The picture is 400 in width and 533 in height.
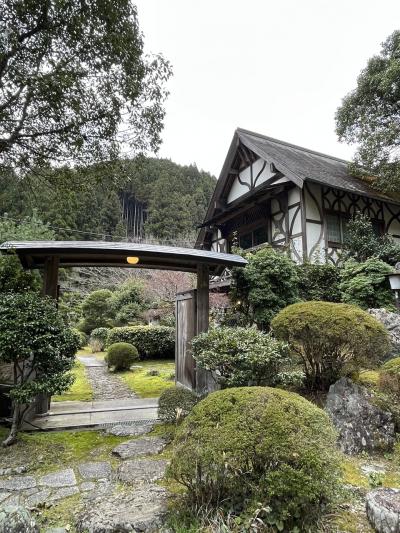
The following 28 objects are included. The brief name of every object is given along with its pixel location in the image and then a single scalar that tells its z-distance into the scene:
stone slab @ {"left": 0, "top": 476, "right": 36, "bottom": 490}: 2.99
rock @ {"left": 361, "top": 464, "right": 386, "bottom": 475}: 3.40
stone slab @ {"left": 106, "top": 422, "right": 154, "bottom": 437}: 4.40
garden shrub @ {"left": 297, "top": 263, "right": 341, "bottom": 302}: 8.37
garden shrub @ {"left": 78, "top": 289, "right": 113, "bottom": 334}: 17.11
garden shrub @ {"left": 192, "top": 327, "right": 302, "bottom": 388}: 4.24
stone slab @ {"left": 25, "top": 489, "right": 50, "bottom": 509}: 2.69
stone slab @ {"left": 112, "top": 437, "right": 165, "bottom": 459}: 3.76
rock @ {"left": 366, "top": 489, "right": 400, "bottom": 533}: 2.28
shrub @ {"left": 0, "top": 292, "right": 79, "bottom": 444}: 3.85
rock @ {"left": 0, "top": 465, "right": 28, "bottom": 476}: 3.27
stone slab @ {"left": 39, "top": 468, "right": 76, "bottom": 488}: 3.05
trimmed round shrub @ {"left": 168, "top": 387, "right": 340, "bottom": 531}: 2.17
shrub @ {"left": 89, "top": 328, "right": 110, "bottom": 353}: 14.58
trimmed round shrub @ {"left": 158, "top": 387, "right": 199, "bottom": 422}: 4.55
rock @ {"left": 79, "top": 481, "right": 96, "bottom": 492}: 2.96
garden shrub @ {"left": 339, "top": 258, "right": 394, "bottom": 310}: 8.20
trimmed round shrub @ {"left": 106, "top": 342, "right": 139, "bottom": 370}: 9.71
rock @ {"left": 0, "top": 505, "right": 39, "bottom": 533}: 2.04
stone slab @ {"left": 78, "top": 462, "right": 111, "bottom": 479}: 3.22
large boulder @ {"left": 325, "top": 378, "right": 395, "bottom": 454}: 3.86
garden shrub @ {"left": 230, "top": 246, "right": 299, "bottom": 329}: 7.06
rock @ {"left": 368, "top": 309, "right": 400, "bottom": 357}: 6.36
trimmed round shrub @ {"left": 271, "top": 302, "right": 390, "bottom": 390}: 4.29
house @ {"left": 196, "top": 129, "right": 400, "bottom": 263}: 10.98
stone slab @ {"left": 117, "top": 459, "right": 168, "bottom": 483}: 3.13
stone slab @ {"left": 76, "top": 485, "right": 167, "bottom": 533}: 2.25
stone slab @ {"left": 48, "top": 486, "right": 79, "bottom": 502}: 2.80
